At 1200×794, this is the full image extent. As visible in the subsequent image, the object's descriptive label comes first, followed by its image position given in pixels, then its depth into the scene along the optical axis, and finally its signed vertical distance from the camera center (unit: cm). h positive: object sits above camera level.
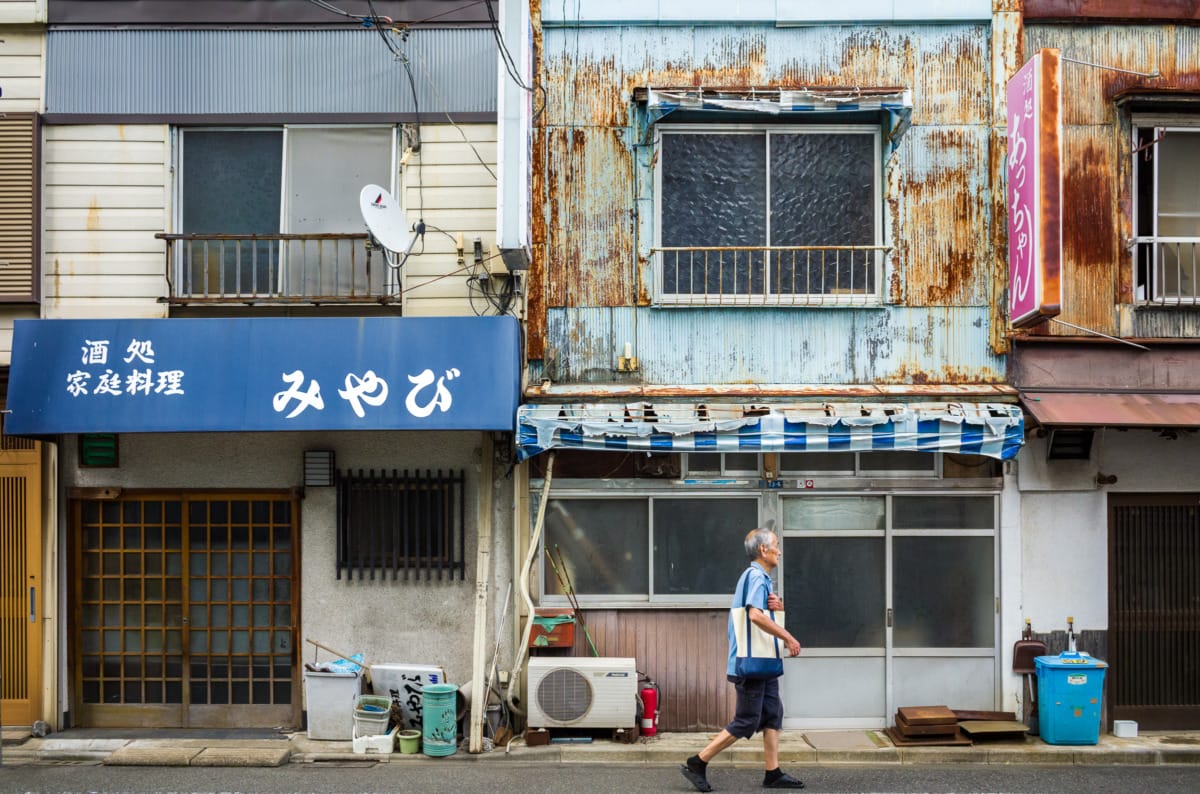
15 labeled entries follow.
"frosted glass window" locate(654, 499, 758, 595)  1021 -130
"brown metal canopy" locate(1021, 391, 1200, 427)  941 +8
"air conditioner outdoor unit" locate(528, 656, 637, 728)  938 -265
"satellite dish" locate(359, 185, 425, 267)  920 +189
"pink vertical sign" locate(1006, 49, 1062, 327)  906 +218
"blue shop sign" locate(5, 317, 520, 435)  924 +42
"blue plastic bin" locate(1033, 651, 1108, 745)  939 -270
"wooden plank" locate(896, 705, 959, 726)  942 -288
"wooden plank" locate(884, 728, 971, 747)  938 -310
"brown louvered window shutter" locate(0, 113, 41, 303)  1011 +218
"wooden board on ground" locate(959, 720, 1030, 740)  942 -300
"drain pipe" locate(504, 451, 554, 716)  969 -147
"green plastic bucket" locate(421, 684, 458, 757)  919 -280
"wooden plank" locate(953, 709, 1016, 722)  977 -298
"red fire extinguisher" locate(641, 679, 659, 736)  968 -287
